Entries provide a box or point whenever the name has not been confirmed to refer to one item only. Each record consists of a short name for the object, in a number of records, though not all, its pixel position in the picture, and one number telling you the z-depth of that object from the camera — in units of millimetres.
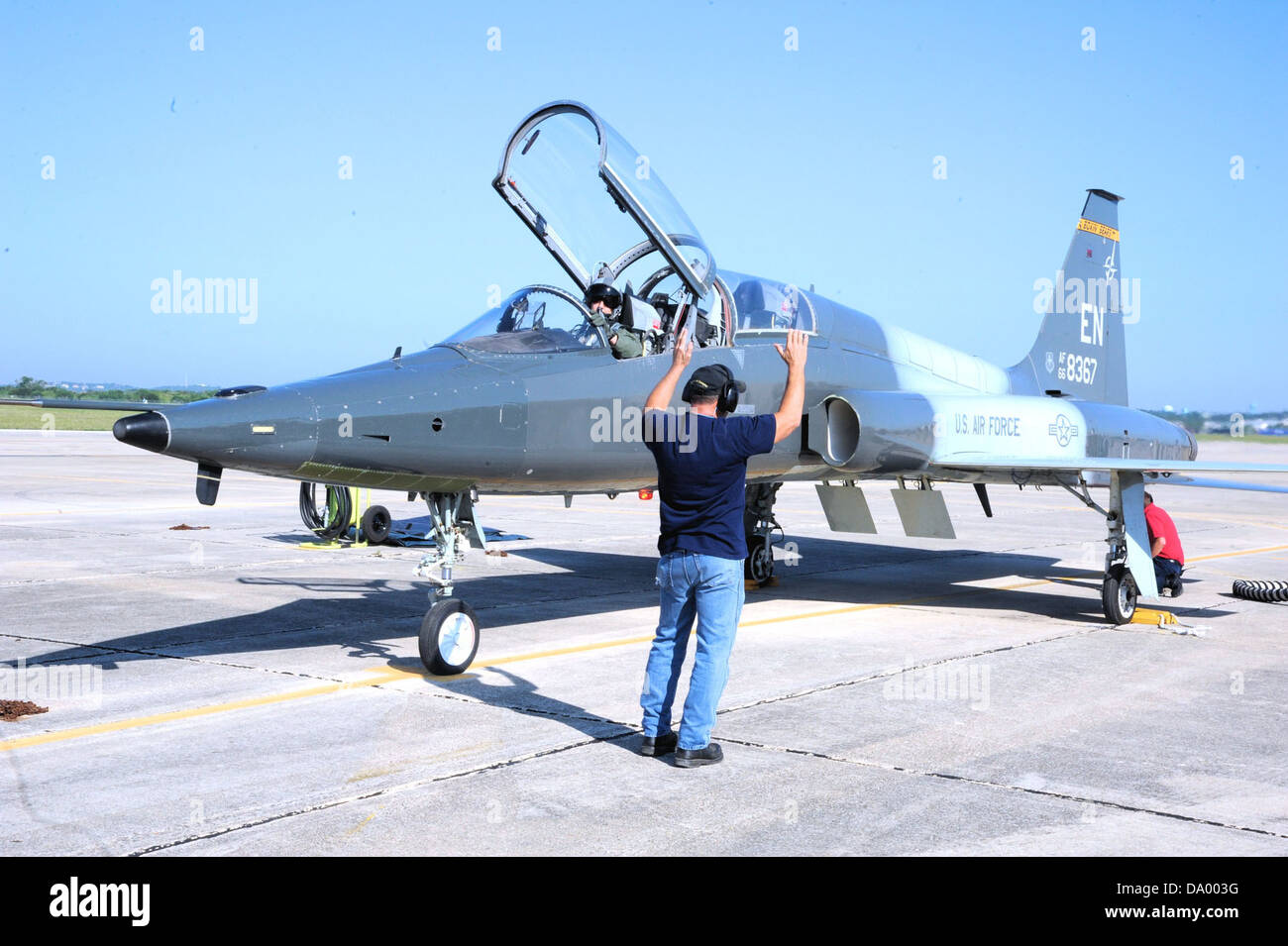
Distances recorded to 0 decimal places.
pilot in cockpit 8352
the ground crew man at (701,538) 5637
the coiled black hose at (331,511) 15117
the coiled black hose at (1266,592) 12008
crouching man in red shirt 11750
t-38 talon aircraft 6781
